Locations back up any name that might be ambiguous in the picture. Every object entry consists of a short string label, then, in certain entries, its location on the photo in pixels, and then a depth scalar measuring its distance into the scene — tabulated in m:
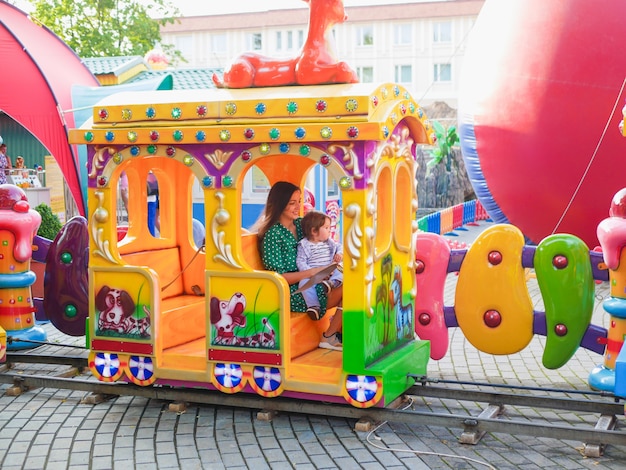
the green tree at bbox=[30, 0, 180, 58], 28.19
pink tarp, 14.05
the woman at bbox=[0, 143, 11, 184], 9.85
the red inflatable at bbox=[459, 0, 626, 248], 10.08
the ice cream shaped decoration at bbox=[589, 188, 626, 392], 5.52
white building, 46.56
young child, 5.77
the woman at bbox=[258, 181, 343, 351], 5.76
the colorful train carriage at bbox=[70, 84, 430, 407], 5.09
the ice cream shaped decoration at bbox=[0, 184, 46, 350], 6.99
